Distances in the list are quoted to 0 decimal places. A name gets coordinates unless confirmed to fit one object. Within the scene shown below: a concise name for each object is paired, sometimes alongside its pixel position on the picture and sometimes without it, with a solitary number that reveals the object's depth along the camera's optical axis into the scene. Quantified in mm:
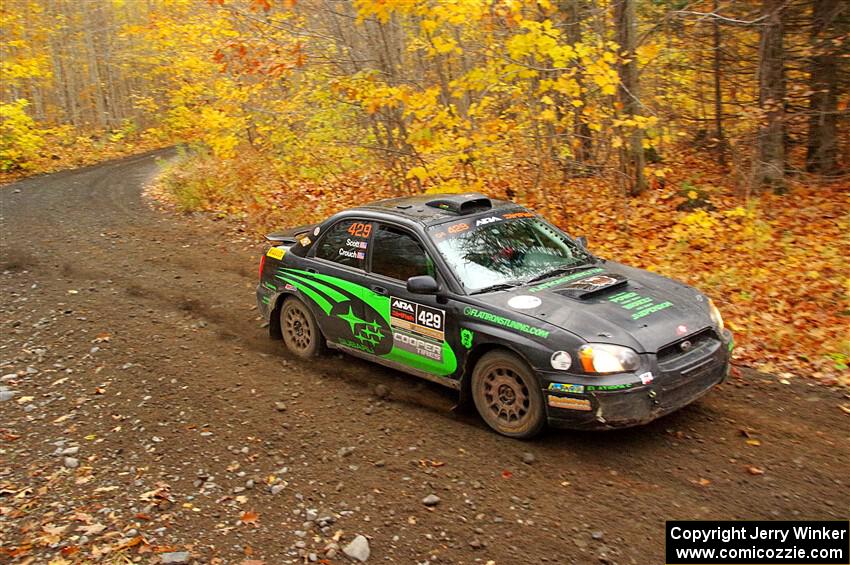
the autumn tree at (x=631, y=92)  11094
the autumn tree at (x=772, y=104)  10812
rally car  4934
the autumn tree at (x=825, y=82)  10703
